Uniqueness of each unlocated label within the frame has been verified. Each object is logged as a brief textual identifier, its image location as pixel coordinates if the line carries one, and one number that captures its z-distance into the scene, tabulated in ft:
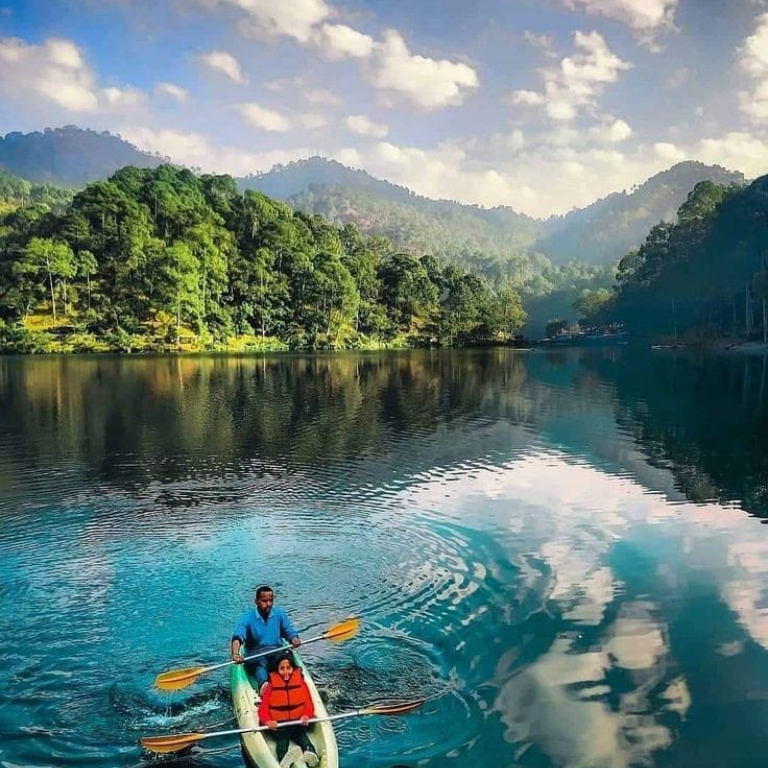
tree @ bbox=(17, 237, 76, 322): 341.21
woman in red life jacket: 28.14
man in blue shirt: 34.91
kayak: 27.09
